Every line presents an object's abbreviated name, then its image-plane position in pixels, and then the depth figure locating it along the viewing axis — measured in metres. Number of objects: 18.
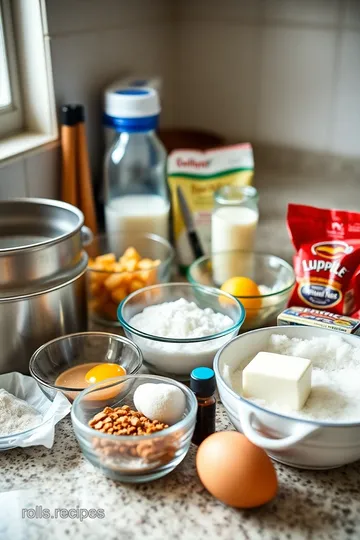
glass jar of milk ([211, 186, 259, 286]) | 1.17
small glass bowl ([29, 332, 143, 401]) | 0.92
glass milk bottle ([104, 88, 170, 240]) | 1.22
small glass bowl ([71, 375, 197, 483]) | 0.72
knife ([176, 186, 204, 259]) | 1.27
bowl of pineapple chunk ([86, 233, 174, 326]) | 1.10
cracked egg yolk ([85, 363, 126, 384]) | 0.91
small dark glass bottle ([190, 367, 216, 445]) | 0.80
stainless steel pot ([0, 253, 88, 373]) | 0.89
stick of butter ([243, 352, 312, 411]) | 0.78
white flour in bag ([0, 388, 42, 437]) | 0.82
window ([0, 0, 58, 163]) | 1.13
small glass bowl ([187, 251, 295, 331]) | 1.17
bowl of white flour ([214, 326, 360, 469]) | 0.71
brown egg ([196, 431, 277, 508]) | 0.68
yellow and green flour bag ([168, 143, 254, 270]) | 1.27
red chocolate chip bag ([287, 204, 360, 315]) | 1.02
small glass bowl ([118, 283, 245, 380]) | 0.92
